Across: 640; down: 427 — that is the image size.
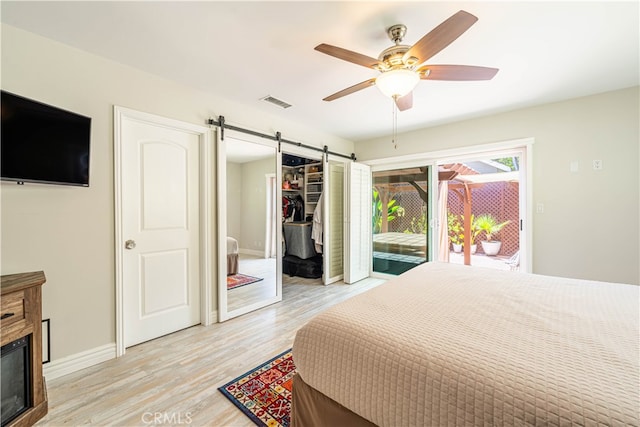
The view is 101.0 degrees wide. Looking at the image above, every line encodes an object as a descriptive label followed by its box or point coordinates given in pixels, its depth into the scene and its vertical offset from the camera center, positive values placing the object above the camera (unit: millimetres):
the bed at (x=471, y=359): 775 -515
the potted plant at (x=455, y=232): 6754 -494
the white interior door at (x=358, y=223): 4230 -159
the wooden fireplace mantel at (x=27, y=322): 1376 -586
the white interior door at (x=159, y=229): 2268 -136
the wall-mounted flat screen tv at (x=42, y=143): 1527 +454
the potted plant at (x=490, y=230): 6473 -429
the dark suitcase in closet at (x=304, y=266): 4492 -914
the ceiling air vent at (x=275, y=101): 2823 +1248
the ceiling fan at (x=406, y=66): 1483 +935
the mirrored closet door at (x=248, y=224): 2787 -133
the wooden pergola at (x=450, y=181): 4191 +601
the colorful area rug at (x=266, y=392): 1519 -1159
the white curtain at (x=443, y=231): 5484 -380
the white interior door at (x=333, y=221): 4191 -130
